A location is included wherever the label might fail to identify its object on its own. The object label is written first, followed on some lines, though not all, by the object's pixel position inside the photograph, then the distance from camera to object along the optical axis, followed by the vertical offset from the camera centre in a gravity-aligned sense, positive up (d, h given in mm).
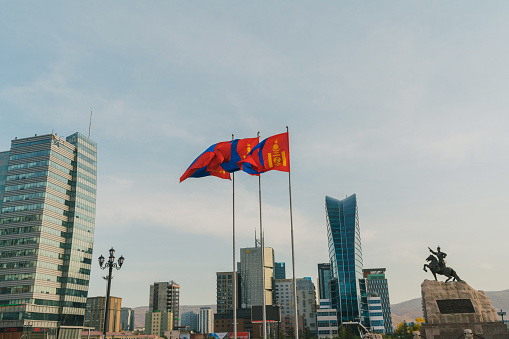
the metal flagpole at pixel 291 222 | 24819 +4781
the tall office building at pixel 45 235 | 103625 +18221
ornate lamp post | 29516 +2769
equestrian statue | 36219 +2775
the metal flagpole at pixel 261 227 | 26358 +4757
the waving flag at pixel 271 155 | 26406 +8990
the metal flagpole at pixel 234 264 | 26375 +2361
